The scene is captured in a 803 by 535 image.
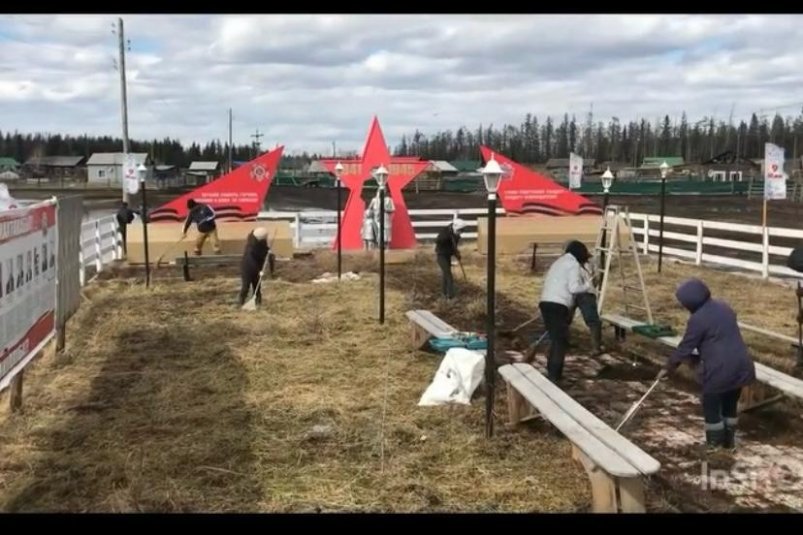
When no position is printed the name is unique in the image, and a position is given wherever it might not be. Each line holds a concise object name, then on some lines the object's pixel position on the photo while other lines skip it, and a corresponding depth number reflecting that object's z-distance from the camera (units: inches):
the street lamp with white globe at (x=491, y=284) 224.2
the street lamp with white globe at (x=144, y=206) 600.3
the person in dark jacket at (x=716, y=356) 227.3
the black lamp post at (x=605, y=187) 447.2
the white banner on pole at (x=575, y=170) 1000.9
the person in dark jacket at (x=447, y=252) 523.5
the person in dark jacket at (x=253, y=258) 488.1
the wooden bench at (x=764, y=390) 250.4
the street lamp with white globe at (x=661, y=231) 639.8
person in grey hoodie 301.1
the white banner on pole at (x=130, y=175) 787.4
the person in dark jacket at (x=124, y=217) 823.0
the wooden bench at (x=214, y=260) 663.1
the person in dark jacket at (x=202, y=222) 720.3
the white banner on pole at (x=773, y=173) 639.1
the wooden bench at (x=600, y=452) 173.8
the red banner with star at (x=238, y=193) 807.1
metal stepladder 393.7
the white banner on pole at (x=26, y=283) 238.7
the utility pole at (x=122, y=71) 1273.4
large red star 810.8
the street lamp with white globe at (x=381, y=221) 428.1
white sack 278.7
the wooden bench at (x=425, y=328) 344.5
